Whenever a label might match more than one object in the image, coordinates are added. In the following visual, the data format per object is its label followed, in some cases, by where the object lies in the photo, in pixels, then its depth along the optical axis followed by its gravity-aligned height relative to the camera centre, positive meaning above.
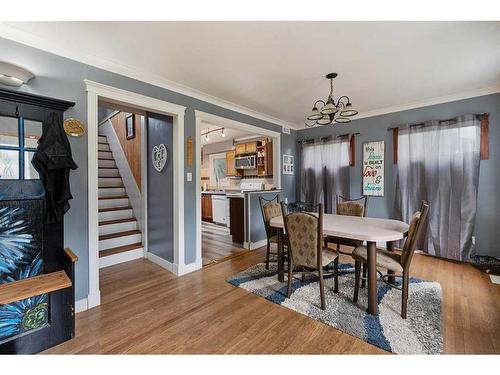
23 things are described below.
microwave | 5.82 +0.64
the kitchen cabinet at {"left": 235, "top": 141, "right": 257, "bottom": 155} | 5.80 +1.02
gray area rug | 1.63 -1.14
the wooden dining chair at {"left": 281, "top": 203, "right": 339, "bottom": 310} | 2.04 -0.57
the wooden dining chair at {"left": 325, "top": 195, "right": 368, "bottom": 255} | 2.91 -0.39
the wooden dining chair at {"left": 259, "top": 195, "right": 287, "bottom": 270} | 2.87 -0.41
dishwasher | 5.68 -0.61
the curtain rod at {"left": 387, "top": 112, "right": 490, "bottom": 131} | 3.00 +0.93
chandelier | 2.21 +0.75
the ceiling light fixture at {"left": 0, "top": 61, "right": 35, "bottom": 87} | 1.59 +0.84
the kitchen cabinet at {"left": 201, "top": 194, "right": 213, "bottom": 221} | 6.27 -0.61
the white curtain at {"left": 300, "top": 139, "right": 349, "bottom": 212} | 4.18 +0.26
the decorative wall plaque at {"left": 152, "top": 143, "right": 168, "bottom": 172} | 3.06 +0.43
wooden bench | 1.46 -0.71
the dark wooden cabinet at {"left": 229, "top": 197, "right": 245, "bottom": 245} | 4.00 -0.62
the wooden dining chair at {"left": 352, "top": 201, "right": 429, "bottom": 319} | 1.85 -0.71
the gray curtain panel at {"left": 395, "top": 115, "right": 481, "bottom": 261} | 3.04 +0.07
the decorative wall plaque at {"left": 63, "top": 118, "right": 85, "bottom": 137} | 1.95 +0.54
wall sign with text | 3.83 +0.29
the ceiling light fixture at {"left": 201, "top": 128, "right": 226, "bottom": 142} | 5.80 +1.48
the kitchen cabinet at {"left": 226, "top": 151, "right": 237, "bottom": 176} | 6.43 +0.65
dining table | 1.93 -0.44
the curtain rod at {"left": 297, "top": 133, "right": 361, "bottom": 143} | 4.17 +0.93
